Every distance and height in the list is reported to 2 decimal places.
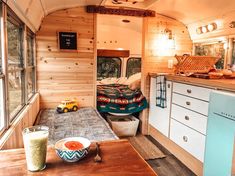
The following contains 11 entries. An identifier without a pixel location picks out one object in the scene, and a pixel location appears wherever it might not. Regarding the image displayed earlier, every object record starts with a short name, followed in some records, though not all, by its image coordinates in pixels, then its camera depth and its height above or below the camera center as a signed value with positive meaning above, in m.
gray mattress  2.22 -0.69
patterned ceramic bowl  0.93 -0.37
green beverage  0.87 -0.34
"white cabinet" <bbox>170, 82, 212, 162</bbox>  2.31 -0.57
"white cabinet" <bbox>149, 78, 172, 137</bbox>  3.06 -0.69
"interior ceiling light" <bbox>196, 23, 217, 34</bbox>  3.26 +0.67
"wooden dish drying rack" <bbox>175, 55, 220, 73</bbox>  2.90 +0.09
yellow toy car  3.20 -0.58
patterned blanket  3.65 -0.57
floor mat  2.94 -1.17
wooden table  0.87 -0.42
